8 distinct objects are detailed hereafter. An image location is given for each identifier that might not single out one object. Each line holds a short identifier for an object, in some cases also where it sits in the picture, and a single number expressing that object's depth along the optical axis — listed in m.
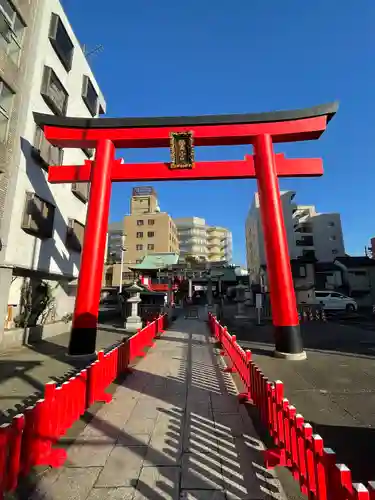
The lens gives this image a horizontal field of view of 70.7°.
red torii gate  8.80
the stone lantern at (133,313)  15.14
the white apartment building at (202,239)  71.88
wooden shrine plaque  9.96
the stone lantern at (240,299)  23.28
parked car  22.87
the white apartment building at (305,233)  38.72
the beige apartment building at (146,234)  53.31
